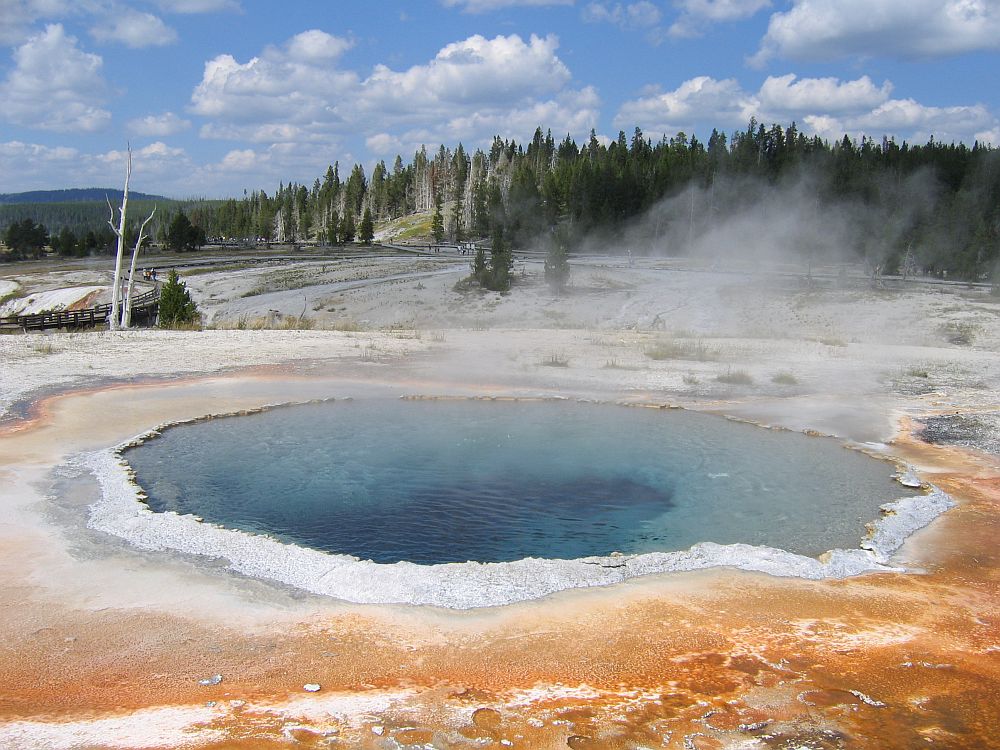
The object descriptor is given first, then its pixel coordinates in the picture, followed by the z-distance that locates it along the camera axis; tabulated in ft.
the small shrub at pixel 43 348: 57.41
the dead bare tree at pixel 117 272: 76.71
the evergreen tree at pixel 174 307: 80.53
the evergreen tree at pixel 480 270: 111.65
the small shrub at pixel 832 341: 69.15
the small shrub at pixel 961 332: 75.25
